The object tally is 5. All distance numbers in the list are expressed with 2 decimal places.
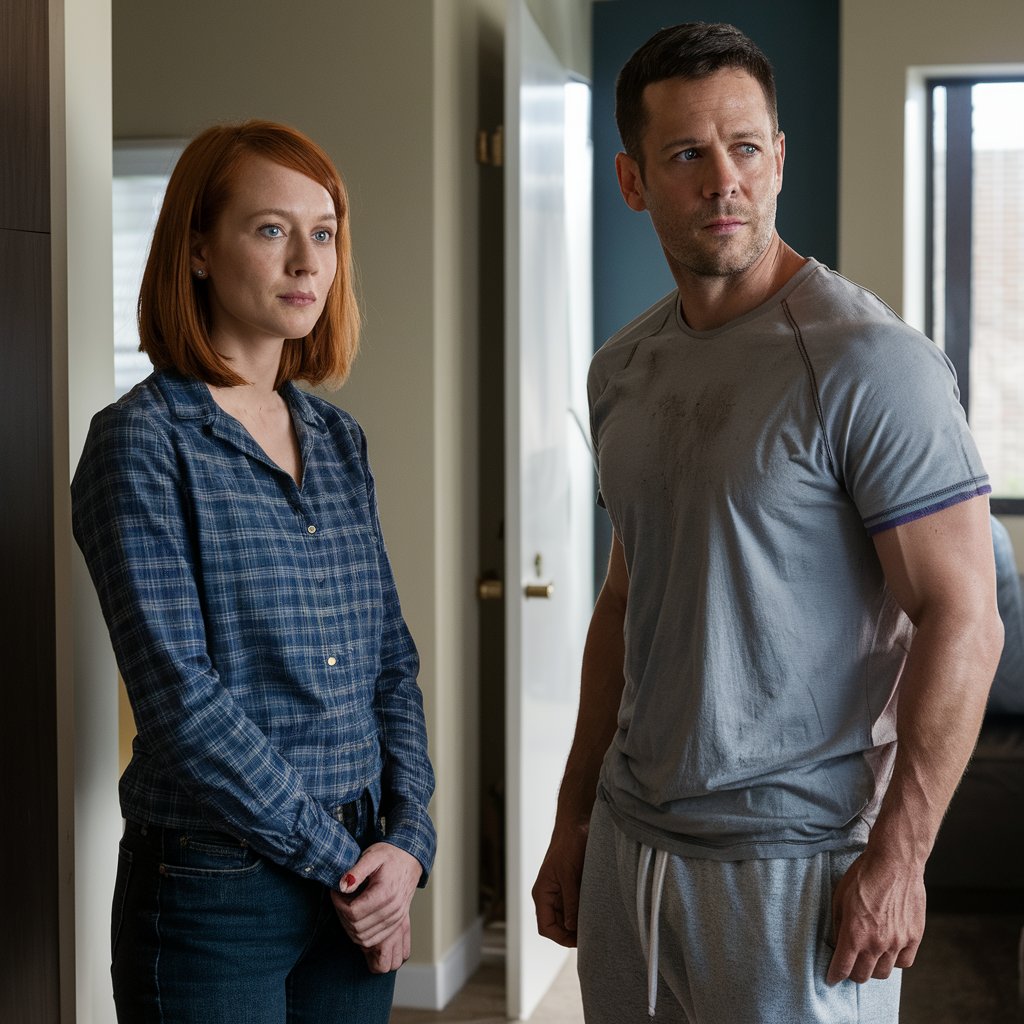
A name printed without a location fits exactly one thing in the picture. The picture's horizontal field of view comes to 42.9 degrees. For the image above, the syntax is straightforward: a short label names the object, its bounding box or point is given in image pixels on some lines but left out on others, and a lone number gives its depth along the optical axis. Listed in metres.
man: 1.16
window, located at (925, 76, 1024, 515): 4.46
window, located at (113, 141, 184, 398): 3.07
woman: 1.30
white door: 2.85
